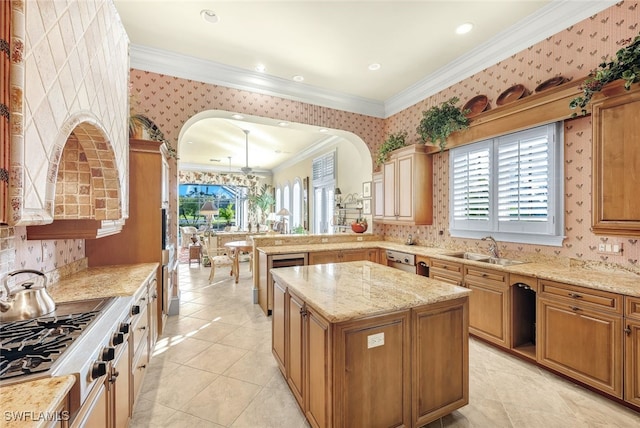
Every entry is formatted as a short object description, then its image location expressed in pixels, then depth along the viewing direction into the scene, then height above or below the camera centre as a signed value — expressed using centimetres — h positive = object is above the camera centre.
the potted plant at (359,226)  520 -26
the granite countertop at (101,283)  179 -53
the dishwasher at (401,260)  385 -72
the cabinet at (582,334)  198 -97
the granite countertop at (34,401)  72 -55
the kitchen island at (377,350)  145 -82
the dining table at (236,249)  546 -73
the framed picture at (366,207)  530 +11
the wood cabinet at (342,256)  402 -67
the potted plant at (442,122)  351 +121
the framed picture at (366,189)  526 +45
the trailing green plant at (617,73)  194 +105
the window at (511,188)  277 +28
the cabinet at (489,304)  269 -95
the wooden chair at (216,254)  554 -96
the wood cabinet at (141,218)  272 -5
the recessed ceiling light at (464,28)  300 +206
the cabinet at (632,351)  187 -97
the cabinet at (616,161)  202 +39
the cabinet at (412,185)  414 +42
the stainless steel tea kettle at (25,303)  136 -46
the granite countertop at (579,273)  201 -54
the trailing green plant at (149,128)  277 +98
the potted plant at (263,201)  1031 +47
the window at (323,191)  696 +60
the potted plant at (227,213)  1142 -1
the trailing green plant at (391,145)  453 +114
